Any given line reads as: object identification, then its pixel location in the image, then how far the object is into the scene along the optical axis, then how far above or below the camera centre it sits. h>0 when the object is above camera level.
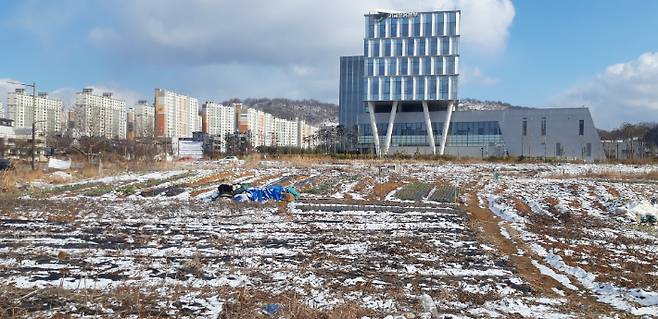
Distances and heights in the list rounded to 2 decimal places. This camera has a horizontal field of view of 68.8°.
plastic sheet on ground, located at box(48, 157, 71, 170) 32.85 -1.01
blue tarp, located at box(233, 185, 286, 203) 17.38 -1.54
